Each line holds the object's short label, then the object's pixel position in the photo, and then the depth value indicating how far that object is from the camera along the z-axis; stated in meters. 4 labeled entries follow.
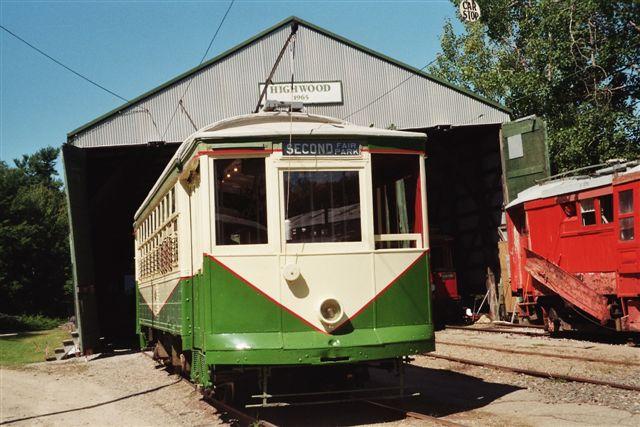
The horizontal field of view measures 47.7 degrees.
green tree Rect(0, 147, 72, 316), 50.06
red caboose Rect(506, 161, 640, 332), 13.18
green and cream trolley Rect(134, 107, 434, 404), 7.09
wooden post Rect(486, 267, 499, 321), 23.11
